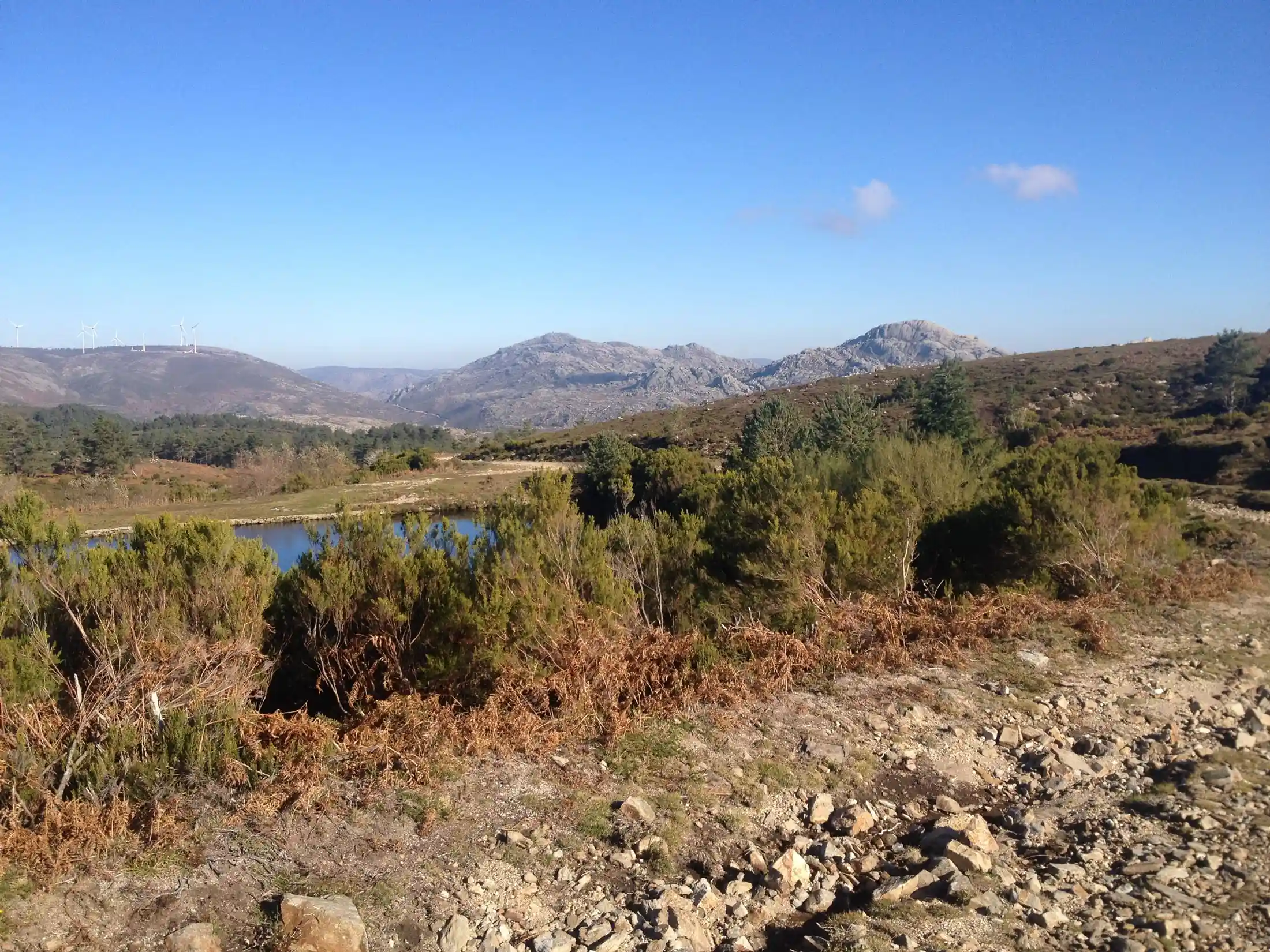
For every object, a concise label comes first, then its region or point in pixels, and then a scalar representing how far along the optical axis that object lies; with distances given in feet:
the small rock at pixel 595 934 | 14.23
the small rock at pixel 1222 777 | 19.38
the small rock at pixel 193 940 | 13.03
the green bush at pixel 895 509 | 36.83
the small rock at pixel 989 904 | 14.84
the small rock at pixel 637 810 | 18.02
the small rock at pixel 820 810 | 18.71
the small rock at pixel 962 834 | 17.04
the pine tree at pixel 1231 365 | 161.99
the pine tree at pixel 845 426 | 111.24
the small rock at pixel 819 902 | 15.49
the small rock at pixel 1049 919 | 14.50
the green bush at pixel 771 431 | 128.77
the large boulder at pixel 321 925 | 13.20
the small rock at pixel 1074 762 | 20.94
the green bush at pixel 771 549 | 35.45
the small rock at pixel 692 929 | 14.23
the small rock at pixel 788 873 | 15.93
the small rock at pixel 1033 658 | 28.19
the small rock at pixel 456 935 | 13.89
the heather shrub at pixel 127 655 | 17.20
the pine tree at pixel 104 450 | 191.83
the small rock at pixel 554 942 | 13.98
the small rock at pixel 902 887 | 15.26
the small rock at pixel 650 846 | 16.85
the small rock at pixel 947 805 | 19.29
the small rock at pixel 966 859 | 16.17
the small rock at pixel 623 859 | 16.55
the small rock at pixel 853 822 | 18.30
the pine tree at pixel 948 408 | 126.41
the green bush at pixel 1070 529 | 37.86
